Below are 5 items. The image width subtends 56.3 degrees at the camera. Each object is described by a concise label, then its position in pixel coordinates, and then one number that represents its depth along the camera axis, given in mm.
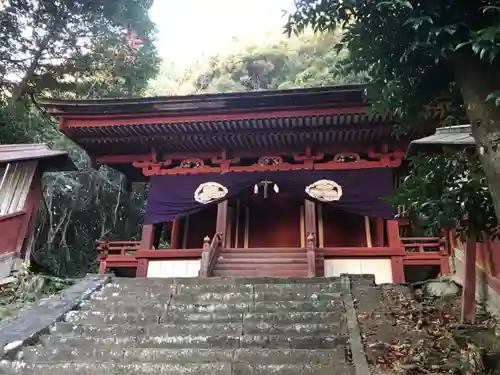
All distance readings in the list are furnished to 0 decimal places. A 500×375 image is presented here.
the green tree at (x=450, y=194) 4227
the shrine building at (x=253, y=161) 9820
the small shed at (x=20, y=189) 9047
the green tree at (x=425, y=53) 3701
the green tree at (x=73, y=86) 14344
